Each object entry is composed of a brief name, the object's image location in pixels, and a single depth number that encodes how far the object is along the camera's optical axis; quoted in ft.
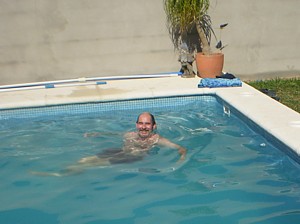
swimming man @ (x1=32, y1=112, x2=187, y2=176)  16.71
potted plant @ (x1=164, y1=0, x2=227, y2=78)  26.89
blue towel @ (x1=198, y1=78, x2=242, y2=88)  24.76
